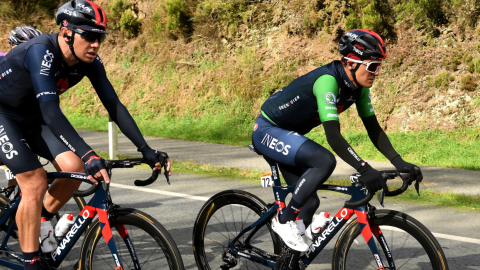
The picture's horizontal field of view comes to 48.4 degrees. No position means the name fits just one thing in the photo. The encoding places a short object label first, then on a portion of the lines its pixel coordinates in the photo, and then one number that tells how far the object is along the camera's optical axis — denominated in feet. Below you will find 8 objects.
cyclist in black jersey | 11.96
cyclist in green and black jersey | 12.20
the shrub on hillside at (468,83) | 39.76
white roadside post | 34.71
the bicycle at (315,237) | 11.52
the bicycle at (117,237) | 11.41
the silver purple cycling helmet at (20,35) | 20.25
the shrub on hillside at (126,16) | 67.51
